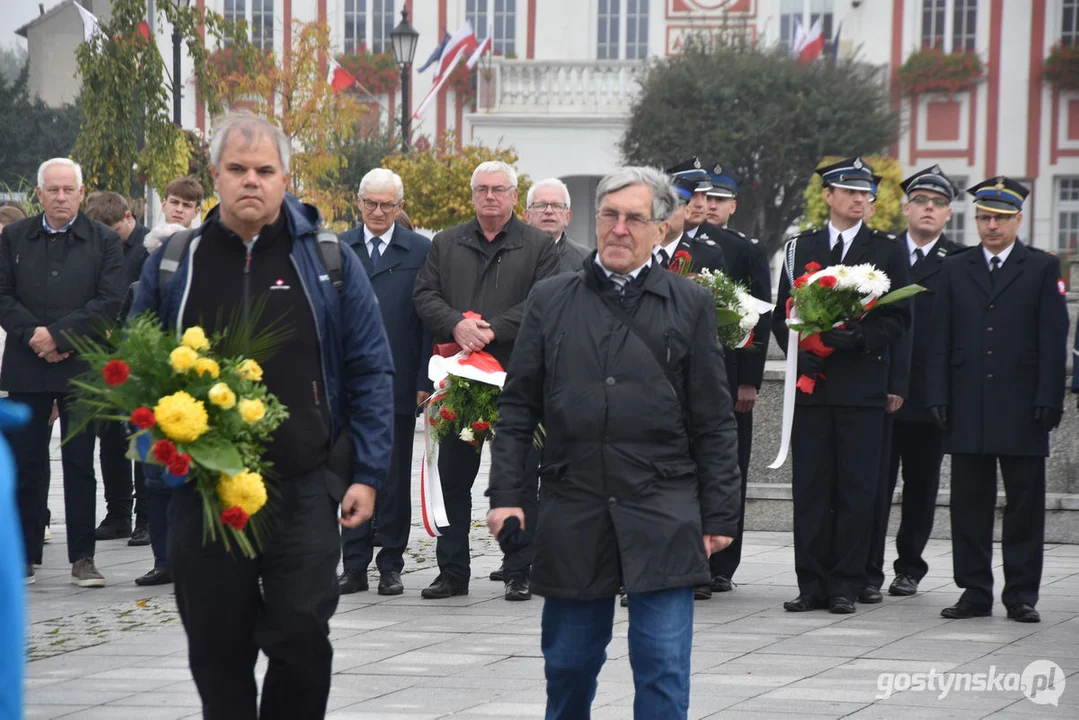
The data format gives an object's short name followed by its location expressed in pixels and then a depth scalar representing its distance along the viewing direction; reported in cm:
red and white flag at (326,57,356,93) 3675
